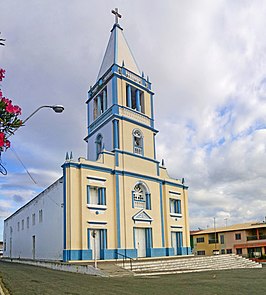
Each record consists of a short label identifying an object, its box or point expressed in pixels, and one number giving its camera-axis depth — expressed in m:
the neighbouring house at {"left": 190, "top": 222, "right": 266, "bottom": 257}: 44.65
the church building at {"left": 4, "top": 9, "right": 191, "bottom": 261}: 23.62
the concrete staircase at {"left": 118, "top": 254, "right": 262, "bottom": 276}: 20.08
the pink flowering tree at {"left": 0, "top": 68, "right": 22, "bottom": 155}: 4.74
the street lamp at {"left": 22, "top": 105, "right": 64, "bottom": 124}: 7.50
